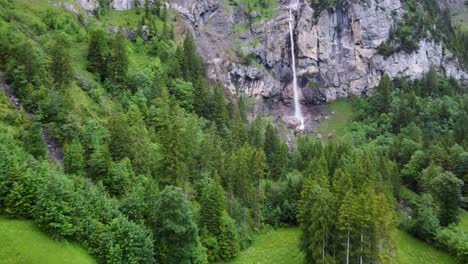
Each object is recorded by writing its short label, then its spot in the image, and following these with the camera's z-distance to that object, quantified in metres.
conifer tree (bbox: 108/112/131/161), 56.84
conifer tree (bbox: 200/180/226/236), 57.62
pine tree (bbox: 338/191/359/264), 47.09
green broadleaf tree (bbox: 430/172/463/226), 69.38
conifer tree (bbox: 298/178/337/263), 49.22
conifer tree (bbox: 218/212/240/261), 58.66
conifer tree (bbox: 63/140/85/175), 50.08
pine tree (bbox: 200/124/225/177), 71.62
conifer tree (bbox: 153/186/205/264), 46.16
